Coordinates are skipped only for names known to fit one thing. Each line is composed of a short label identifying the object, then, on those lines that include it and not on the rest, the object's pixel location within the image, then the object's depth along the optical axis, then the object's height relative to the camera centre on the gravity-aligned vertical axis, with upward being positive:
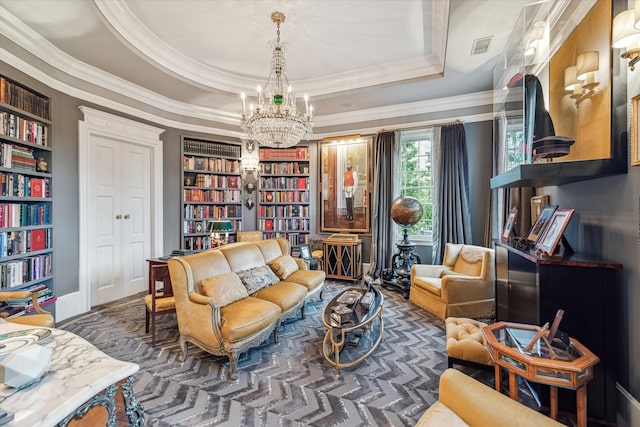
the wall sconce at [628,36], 1.52 +1.00
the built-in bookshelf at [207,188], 5.26 +0.46
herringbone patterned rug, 1.92 -1.44
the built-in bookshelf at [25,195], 2.88 +0.17
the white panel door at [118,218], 4.09 -0.12
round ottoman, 2.13 -1.10
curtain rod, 4.74 +1.57
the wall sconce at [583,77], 2.02 +1.08
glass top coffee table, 2.42 -1.02
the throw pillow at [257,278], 3.09 -0.80
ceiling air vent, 3.13 +1.99
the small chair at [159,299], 2.88 -0.99
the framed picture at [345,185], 5.53 +0.54
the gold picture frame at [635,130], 1.64 +0.50
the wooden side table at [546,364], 1.46 -0.84
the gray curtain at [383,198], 5.17 +0.26
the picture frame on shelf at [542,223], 2.24 -0.10
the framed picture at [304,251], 5.15 -0.77
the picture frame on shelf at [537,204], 2.86 +0.09
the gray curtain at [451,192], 4.66 +0.34
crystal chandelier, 3.22 +1.10
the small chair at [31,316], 2.38 -0.96
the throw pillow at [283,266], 3.71 -0.77
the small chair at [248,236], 5.51 -0.51
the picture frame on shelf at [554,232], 1.92 -0.15
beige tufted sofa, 2.38 -0.93
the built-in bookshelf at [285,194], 5.93 +0.38
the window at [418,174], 5.18 +0.74
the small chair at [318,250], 5.41 -0.82
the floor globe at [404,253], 4.47 -0.72
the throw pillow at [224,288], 2.61 -0.77
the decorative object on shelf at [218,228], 4.56 -0.28
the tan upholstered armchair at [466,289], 3.35 -0.98
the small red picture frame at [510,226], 3.01 -0.16
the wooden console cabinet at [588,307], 1.77 -0.65
